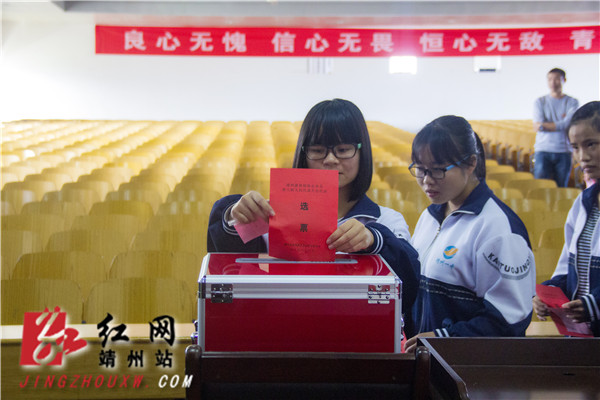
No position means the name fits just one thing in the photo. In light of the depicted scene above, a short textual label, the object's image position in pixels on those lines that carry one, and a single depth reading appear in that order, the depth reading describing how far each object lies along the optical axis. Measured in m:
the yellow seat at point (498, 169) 5.75
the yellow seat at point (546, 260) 2.87
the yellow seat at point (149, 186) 4.75
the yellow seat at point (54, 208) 4.00
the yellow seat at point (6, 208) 4.13
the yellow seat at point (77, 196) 4.32
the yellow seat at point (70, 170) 5.48
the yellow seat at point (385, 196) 4.24
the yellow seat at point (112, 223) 3.64
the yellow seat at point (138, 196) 4.41
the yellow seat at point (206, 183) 4.80
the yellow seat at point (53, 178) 5.05
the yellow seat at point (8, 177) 5.22
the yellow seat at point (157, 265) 2.75
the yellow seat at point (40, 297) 2.34
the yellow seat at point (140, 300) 2.33
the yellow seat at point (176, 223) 3.57
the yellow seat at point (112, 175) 5.26
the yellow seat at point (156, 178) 5.07
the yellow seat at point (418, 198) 4.37
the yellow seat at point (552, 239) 3.26
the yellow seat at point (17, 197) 4.36
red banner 10.62
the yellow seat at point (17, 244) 3.17
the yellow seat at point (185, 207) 4.00
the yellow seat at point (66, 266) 2.72
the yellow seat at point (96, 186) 4.72
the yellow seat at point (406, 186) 4.76
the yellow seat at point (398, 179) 4.90
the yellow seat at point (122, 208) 3.97
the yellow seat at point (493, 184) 4.89
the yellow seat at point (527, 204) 4.08
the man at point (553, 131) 5.46
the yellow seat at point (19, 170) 5.52
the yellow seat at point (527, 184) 4.92
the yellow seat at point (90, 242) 3.17
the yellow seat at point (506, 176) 5.30
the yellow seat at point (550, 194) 4.54
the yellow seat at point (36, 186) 4.64
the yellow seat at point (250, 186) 4.50
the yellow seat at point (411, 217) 3.62
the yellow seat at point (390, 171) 5.58
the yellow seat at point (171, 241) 3.24
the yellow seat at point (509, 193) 4.51
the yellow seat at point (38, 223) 3.58
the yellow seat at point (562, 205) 4.06
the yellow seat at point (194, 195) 4.37
